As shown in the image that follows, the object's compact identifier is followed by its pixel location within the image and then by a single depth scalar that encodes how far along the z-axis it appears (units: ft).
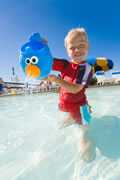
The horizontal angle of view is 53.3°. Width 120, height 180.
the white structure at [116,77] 28.86
